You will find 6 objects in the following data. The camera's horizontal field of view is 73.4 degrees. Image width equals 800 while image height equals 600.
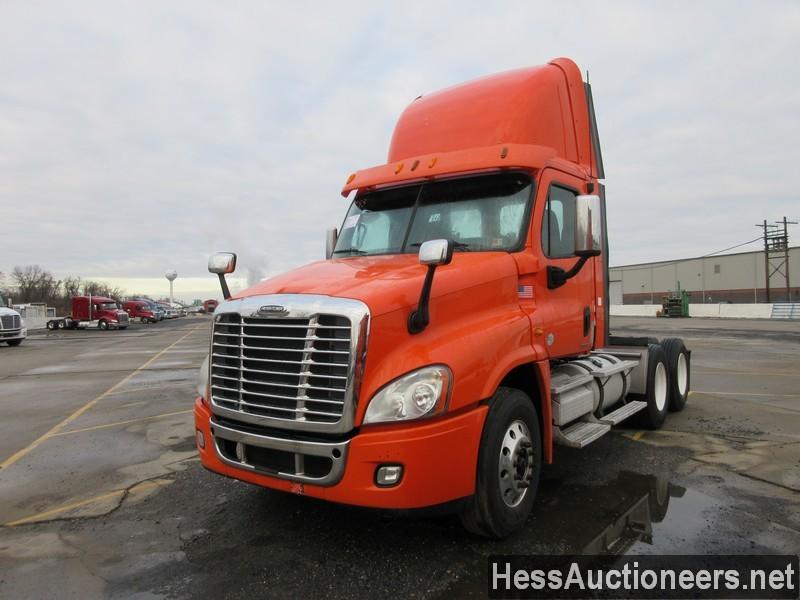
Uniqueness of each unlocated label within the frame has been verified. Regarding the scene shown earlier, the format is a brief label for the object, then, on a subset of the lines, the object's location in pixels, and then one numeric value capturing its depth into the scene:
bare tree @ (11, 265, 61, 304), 84.94
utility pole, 52.62
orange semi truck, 3.17
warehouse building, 62.41
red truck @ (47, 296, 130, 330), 41.06
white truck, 23.67
